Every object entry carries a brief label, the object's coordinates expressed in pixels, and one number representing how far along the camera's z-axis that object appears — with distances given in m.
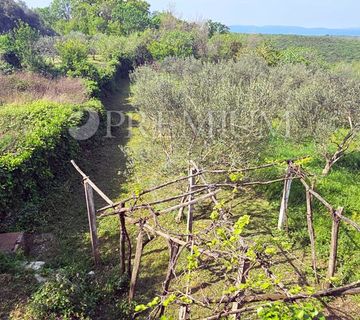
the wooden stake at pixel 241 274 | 3.12
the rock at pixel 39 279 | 5.11
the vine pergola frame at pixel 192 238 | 2.85
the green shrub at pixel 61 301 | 4.35
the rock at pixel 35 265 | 5.47
